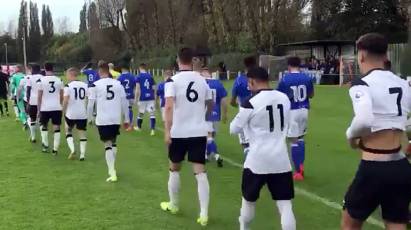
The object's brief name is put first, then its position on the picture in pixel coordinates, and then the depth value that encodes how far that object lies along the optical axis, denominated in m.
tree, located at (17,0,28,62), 116.19
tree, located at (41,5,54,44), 131.38
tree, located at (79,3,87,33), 116.38
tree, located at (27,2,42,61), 117.31
